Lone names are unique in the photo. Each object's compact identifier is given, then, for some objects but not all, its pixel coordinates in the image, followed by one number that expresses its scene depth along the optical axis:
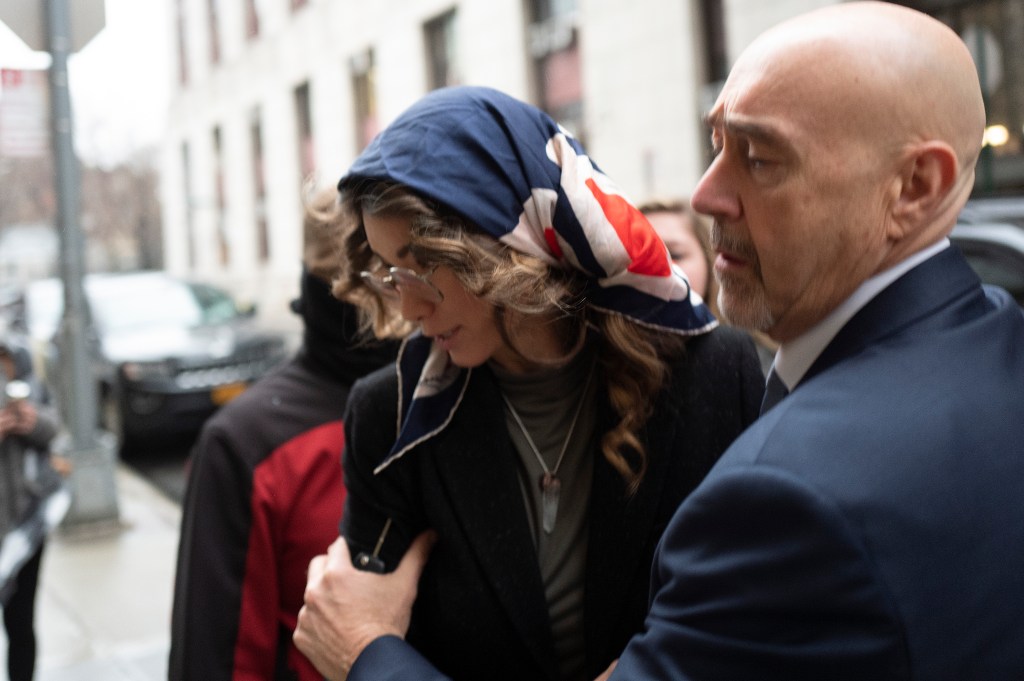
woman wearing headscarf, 1.76
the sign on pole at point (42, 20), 6.66
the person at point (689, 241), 3.40
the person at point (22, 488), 4.38
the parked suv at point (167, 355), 10.13
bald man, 1.09
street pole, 7.83
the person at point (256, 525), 2.45
